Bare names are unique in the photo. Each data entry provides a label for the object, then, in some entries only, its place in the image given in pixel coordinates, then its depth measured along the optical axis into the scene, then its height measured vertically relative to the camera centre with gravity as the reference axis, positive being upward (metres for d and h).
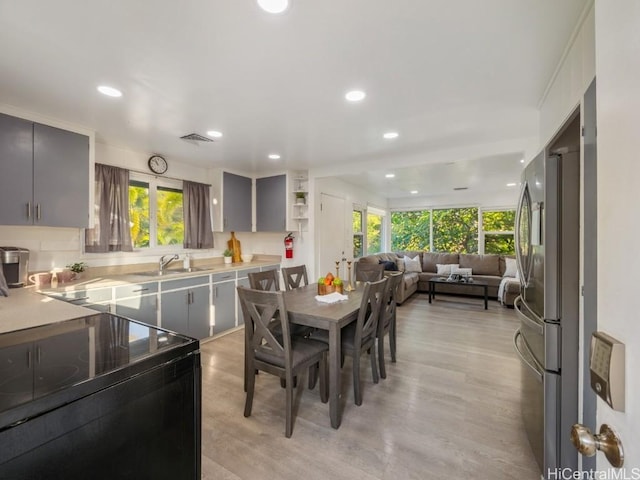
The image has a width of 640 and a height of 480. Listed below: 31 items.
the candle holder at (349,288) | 2.85 -0.49
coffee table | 5.45 -0.86
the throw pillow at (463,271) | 6.11 -0.69
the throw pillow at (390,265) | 6.10 -0.57
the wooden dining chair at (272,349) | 1.91 -0.81
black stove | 0.68 -0.45
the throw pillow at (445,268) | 6.41 -0.66
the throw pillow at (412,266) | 6.66 -0.63
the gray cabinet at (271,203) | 4.53 +0.56
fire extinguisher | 4.68 -0.12
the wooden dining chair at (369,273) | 3.47 -0.43
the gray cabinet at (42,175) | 2.27 +0.54
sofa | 5.36 -0.67
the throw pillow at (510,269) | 5.77 -0.61
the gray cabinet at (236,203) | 4.38 +0.55
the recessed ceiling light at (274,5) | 1.29 +1.05
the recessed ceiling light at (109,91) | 2.03 +1.05
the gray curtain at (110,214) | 3.16 +0.28
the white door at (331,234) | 4.80 +0.08
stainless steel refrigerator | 1.41 -0.32
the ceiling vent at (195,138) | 2.98 +1.06
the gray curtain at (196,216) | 4.09 +0.33
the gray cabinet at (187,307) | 3.17 -0.79
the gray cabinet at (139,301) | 2.77 -0.63
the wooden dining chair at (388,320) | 2.61 -0.79
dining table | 1.98 -0.58
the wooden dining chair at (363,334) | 2.21 -0.81
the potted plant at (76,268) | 2.86 -0.30
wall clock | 3.64 +0.95
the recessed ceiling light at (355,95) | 2.12 +1.07
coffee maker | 2.38 -0.22
